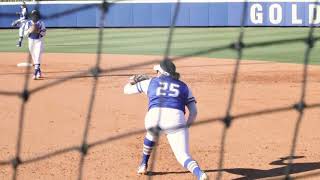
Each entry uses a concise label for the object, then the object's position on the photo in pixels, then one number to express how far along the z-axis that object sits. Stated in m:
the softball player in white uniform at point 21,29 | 33.39
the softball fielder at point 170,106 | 10.48
